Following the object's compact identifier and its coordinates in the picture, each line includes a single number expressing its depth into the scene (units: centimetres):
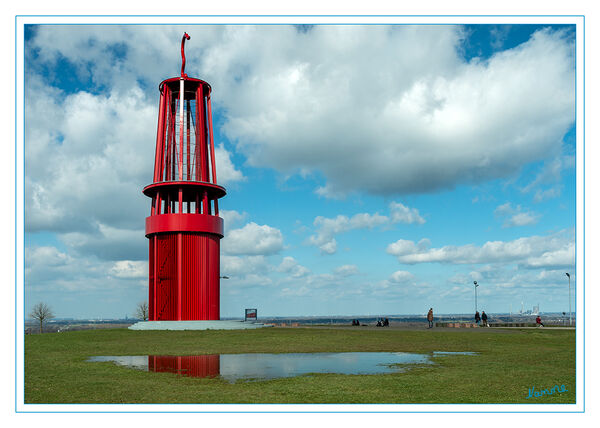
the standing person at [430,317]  4059
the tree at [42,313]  6688
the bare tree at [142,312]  6464
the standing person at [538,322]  4490
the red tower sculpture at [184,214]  4081
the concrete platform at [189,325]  3772
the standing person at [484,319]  4430
